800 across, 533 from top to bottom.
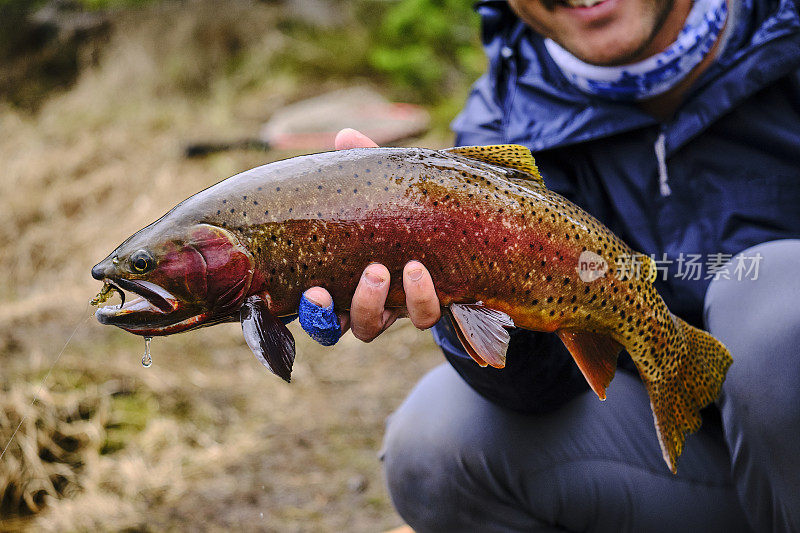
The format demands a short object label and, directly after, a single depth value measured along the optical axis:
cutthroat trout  0.70
